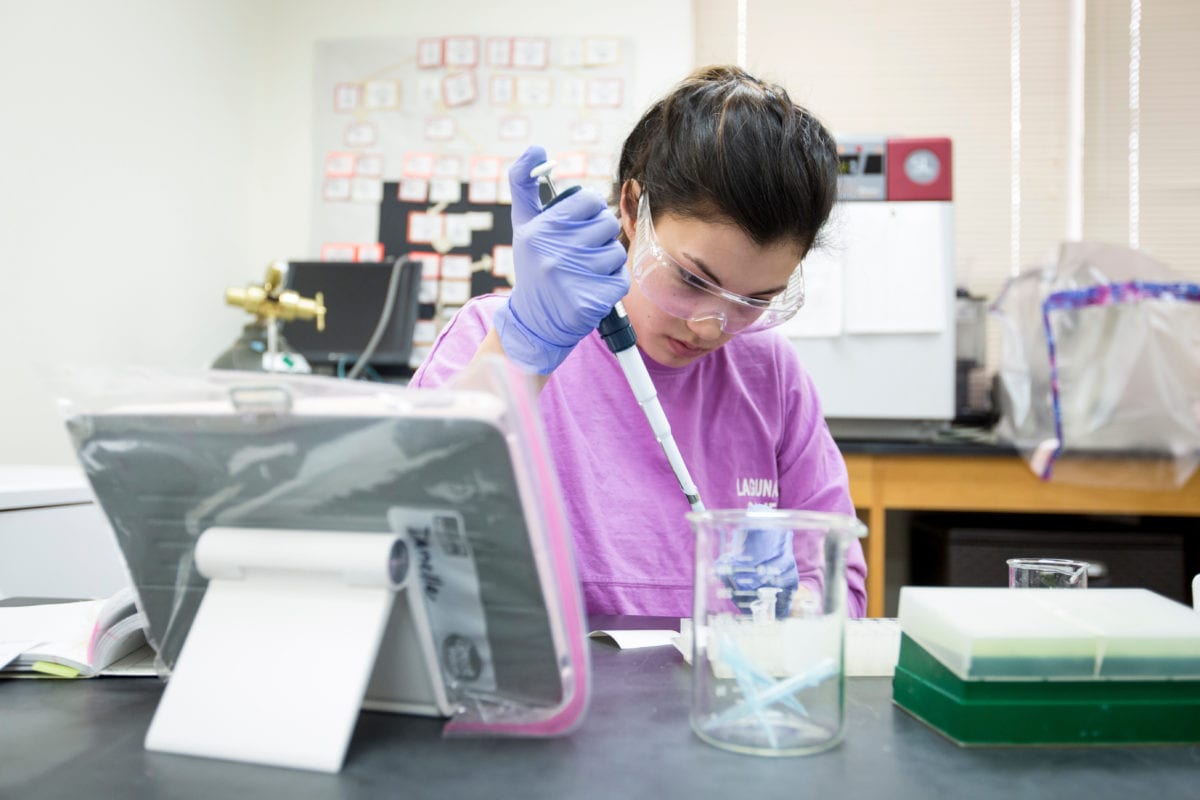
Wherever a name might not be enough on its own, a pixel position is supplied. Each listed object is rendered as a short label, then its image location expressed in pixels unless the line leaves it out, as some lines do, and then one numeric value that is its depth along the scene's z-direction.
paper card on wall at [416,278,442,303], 2.59
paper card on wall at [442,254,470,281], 2.60
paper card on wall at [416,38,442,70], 2.63
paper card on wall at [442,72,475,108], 2.63
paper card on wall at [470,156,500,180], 2.62
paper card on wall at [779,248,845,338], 2.15
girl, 0.98
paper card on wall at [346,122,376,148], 2.65
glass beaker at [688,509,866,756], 0.53
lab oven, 2.12
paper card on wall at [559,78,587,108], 2.61
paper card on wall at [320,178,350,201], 2.64
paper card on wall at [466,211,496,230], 2.62
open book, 0.65
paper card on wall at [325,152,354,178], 2.64
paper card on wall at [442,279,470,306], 2.60
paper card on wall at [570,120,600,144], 2.61
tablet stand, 0.49
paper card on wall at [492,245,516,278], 2.61
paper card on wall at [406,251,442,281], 2.60
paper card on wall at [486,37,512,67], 2.62
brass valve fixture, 2.20
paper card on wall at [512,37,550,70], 2.62
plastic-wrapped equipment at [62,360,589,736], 0.47
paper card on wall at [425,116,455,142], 2.63
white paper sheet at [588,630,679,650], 0.76
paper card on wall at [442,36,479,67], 2.63
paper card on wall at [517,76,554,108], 2.62
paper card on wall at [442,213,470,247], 2.62
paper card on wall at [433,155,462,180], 2.63
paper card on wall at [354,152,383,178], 2.64
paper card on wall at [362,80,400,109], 2.64
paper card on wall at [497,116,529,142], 2.62
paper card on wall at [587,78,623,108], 2.60
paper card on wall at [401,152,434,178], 2.63
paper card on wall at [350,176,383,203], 2.64
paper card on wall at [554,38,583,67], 2.61
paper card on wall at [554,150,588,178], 2.61
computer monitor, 2.44
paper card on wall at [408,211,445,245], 2.62
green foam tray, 0.53
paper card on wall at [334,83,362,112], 2.65
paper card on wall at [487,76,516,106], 2.62
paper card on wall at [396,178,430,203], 2.64
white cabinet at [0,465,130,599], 1.23
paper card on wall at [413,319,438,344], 2.59
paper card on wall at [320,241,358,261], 2.63
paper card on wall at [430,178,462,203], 2.63
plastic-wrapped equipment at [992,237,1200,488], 2.00
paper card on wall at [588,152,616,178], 2.61
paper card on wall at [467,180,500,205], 2.62
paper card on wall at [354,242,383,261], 2.63
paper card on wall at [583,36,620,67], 2.60
